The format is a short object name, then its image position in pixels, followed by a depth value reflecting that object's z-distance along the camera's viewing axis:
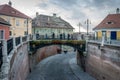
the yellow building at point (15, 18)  18.93
